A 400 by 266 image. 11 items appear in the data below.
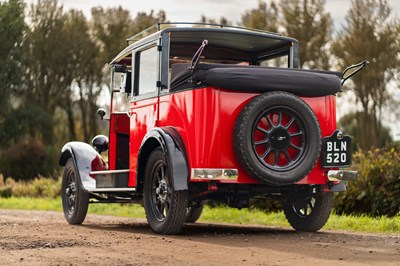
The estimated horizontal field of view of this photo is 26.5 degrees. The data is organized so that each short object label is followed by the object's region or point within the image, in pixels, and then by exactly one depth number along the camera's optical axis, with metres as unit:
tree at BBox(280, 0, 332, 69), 32.69
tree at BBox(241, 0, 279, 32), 33.94
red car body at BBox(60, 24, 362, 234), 9.37
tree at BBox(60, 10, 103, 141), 40.56
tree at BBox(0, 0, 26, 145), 39.81
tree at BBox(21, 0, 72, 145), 40.81
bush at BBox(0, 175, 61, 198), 22.58
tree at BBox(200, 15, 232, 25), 36.04
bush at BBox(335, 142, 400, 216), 13.41
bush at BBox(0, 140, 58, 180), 32.97
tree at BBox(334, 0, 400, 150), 30.38
